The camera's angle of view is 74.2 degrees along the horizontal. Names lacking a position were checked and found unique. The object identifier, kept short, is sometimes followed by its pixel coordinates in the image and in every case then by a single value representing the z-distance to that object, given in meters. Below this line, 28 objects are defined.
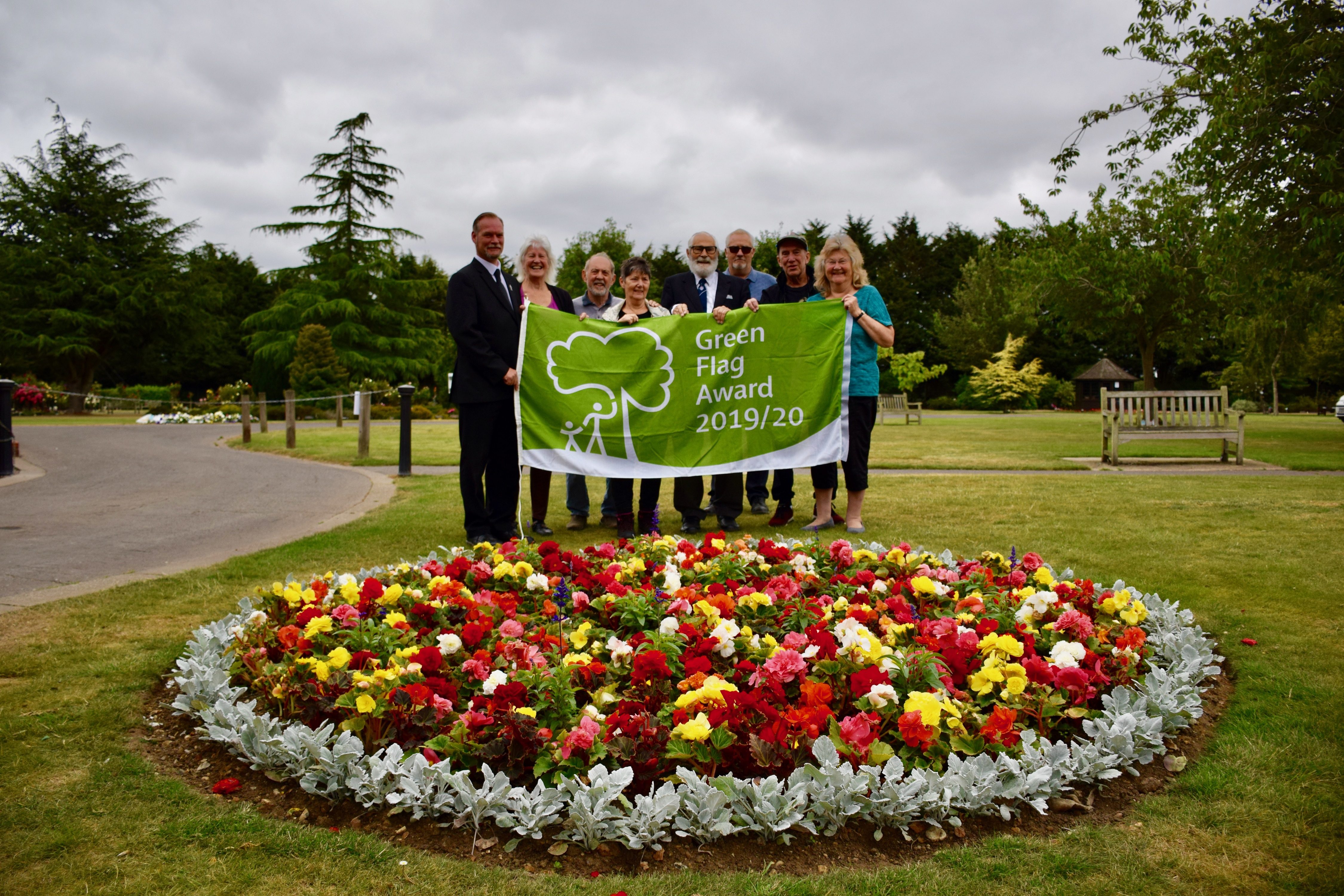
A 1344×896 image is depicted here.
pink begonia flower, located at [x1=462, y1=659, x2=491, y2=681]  3.09
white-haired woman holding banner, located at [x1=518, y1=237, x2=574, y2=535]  6.77
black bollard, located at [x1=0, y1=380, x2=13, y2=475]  12.25
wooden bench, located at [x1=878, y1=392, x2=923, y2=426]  33.69
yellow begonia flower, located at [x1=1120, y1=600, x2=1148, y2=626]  3.61
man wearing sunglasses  6.87
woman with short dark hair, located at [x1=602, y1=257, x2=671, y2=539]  6.55
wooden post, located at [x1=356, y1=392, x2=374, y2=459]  15.23
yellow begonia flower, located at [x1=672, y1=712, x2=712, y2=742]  2.51
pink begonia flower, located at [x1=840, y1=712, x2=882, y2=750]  2.60
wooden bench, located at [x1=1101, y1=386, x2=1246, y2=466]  13.88
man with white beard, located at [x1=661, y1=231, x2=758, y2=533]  6.90
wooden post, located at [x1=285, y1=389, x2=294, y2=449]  17.92
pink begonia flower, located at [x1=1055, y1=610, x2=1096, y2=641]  3.44
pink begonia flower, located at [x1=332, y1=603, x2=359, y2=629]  3.58
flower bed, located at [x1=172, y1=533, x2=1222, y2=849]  2.43
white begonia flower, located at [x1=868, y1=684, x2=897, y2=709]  2.79
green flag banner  6.55
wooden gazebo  50.66
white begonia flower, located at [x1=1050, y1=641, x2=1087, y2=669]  3.07
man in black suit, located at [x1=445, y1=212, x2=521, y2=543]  6.36
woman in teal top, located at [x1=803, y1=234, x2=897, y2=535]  6.77
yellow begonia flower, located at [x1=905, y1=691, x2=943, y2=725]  2.62
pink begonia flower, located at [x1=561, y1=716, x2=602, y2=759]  2.52
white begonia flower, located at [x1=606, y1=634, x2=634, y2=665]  3.28
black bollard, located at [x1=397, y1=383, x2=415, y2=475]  12.41
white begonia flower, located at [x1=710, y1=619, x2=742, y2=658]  3.33
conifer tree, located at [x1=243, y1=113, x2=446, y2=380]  42.97
